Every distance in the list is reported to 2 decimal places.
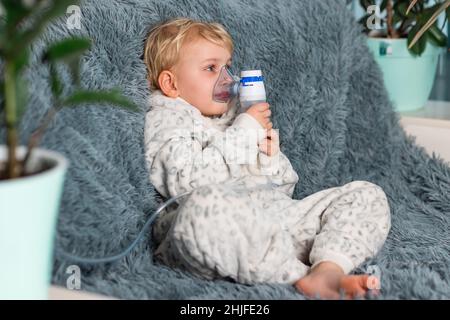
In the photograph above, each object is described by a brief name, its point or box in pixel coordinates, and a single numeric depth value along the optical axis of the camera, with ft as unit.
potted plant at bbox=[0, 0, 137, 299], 4.32
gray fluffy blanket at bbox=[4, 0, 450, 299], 5.41
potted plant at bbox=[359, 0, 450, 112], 8.03
